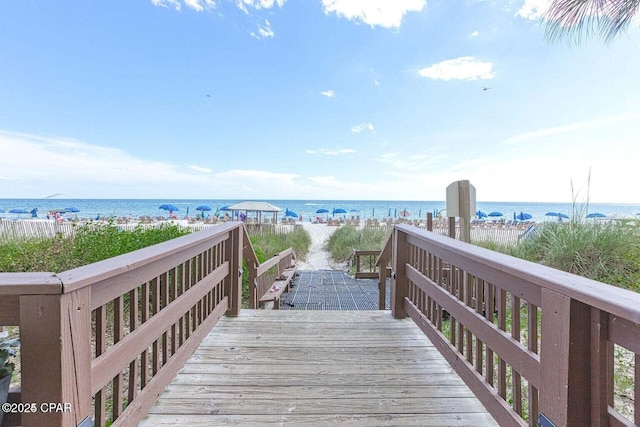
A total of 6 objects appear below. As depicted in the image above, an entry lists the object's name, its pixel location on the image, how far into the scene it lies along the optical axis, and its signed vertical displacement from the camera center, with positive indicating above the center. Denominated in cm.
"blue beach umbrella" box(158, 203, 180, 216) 2762 +22
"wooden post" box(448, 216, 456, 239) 397 -24
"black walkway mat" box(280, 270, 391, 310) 484 -158
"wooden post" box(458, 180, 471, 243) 382 +10
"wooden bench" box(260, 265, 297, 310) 411 -121
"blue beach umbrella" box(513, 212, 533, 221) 2372 -81
